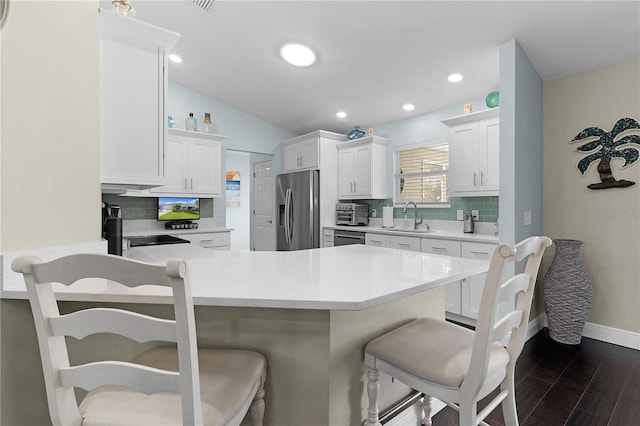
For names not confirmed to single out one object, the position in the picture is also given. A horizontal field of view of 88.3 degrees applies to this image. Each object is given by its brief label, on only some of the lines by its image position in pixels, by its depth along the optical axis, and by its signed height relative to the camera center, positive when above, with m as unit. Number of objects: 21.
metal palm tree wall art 2.83 +0.55
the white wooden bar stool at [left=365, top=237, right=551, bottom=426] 1.04 -0.52
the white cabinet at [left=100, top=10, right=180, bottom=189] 1.68 +0.59
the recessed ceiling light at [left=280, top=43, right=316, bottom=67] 3.38 +1.67
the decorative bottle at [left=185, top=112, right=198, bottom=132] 4.48 +1.21
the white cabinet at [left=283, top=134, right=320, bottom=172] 5.04 +0.93
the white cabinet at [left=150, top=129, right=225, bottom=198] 4.30 +0.64
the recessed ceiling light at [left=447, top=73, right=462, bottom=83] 3.44 +1.41
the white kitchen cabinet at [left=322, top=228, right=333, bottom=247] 4.90 -0.39
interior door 5.88 +0.06
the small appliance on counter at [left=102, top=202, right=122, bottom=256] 1.80 -0.12
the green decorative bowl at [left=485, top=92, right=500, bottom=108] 3.29 +1.12
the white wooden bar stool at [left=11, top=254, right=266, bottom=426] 0.73 -0.38
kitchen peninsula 1.04 -0.41
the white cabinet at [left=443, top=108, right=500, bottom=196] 3.35 +0.62
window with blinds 4.34 +0.51
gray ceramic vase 2.87 -0.74
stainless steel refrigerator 5.00 +0.02
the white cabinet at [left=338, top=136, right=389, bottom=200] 4.72 +0.64
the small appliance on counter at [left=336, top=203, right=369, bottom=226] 4.88 -0.04
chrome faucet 4.40 -0.07
